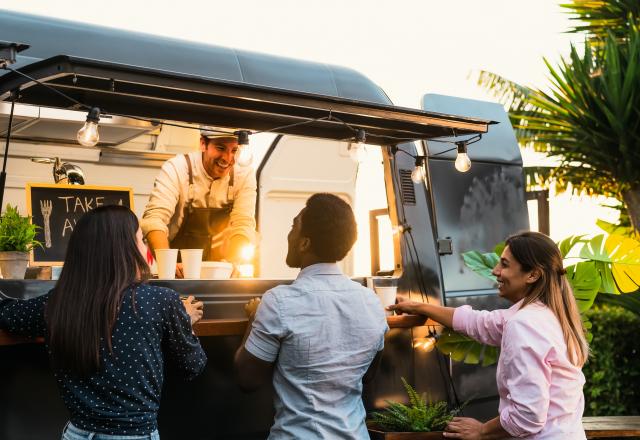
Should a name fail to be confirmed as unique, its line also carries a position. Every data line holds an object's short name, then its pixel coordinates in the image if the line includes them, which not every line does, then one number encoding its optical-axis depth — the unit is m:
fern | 4.09
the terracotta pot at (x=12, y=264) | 3.61
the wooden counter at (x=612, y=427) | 5.14
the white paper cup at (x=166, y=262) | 4.02
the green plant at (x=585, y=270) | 4.65
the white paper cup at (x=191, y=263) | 4.11
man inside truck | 5.18
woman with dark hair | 2.68
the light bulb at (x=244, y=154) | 4.10
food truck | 3.62
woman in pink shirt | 3.22
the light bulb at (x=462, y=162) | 4.79
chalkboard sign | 4.45
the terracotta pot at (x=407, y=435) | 3.97
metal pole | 3.57
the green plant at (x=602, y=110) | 10.77
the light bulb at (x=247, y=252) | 5.03
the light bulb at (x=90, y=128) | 3.52
